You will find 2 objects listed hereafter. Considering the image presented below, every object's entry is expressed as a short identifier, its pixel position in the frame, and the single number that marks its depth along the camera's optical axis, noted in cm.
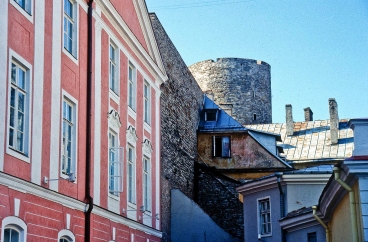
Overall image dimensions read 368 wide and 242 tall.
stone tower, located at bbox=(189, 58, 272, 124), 5744
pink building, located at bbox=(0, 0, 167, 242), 1330
